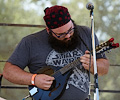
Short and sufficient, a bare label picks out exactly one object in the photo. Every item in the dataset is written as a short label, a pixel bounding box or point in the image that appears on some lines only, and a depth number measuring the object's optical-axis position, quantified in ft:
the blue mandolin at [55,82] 15.85
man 15.63
